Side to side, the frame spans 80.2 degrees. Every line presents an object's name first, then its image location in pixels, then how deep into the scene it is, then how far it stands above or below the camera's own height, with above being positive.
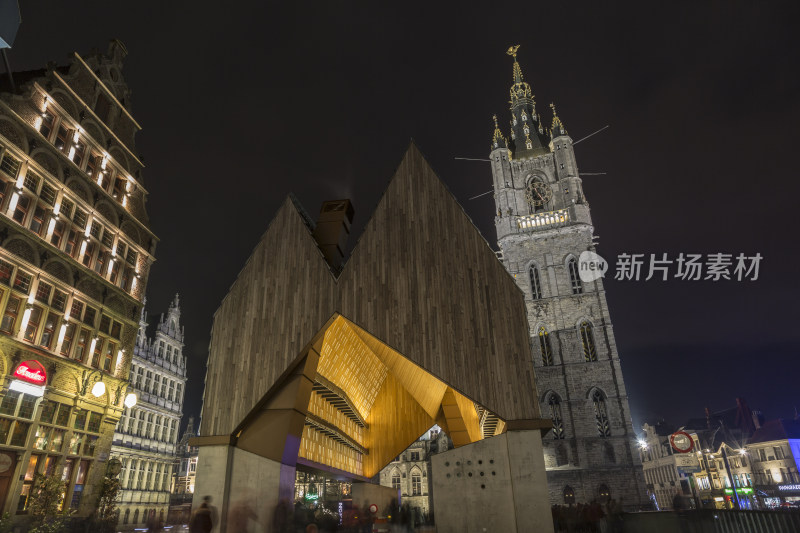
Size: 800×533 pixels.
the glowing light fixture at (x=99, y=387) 18.25 +3.66
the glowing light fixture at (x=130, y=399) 15.67 +2.77
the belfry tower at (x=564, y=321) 48.50 +16.75
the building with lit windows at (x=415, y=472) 69.94 +1.69
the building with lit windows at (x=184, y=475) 68.12 +2.23
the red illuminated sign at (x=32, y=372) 19.84 +4.72
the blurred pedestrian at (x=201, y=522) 11.40 -0.72
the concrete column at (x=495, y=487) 16.02 -0.16
